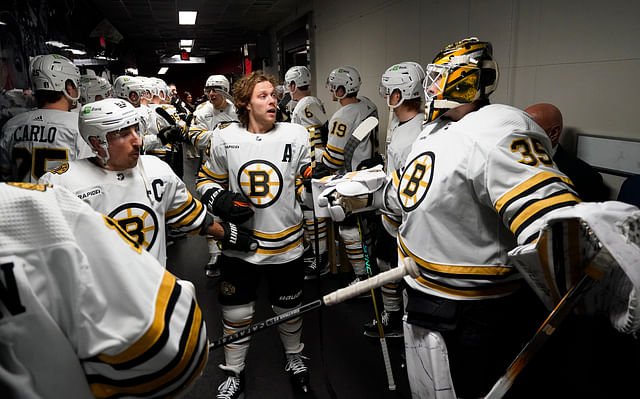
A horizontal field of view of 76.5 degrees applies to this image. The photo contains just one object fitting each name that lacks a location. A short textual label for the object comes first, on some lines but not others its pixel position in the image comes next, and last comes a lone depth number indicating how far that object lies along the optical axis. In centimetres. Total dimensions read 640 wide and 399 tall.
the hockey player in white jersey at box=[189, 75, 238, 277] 472
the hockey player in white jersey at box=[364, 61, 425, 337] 290
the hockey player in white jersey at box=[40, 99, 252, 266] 171
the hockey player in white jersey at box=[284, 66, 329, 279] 403
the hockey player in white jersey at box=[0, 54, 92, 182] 271
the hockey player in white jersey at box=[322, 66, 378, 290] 350
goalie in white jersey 129
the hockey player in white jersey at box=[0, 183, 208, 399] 63
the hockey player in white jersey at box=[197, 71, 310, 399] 234
